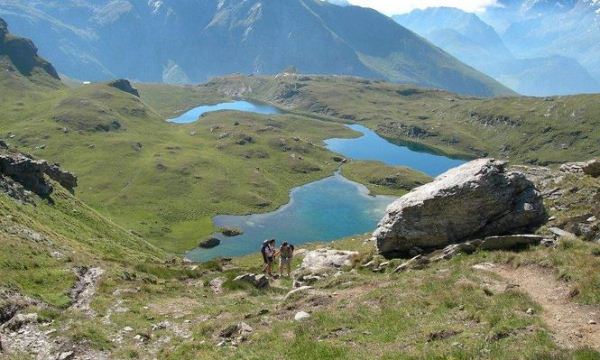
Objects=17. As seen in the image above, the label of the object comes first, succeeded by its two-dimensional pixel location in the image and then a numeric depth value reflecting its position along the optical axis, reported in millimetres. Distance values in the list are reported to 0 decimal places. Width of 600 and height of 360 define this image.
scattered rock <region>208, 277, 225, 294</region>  40812
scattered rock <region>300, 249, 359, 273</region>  42512
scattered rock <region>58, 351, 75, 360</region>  23853
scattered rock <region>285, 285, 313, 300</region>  33125
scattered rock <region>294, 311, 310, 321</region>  27127
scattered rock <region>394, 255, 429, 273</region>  34959
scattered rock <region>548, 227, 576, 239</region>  32375
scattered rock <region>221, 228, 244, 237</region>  166988
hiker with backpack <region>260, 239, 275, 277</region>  45941
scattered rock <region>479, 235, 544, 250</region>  33156
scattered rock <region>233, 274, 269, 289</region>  40462
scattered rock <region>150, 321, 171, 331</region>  29852
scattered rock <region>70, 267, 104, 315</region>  33084
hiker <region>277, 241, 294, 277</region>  45594
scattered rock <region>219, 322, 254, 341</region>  26045
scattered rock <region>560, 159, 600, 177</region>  46297
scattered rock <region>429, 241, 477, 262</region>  34875
